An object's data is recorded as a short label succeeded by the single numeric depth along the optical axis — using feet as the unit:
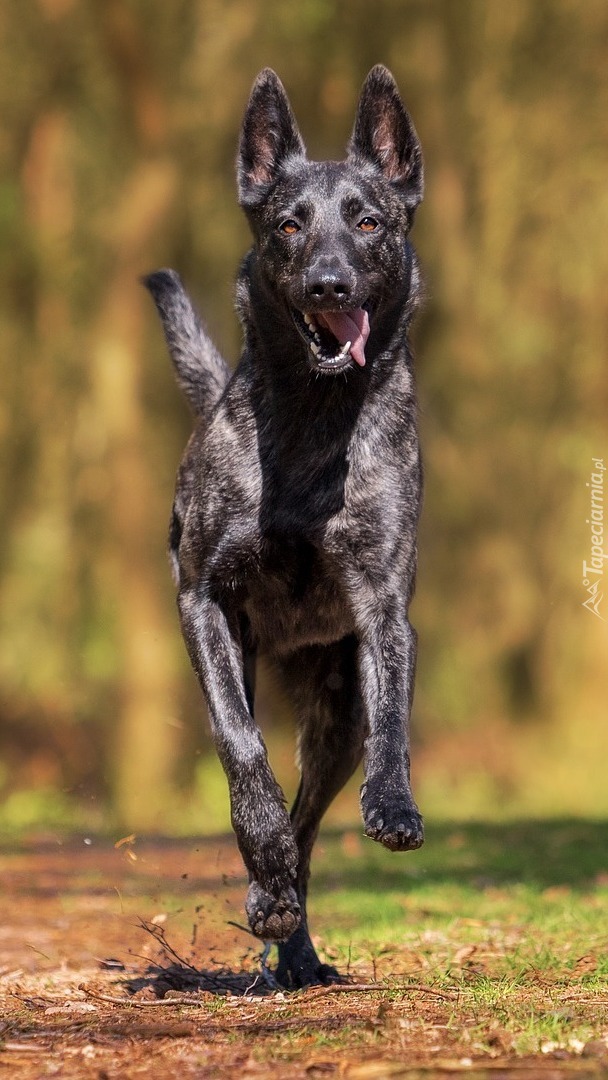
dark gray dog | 34.83
